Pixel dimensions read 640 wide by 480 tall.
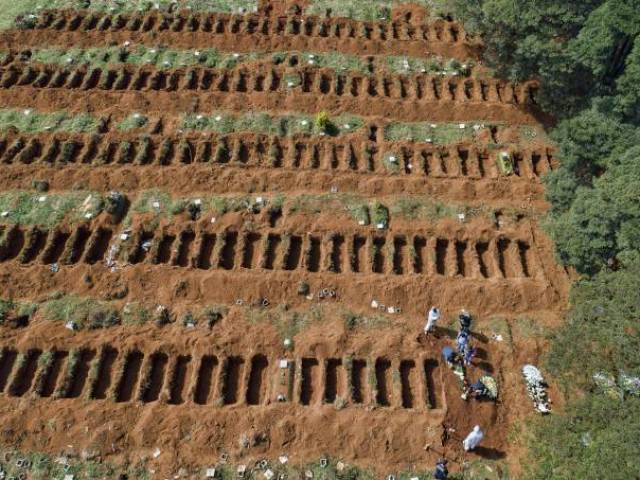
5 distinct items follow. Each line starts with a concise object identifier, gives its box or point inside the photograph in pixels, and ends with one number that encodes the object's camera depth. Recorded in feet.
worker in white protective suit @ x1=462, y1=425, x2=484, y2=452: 42.77
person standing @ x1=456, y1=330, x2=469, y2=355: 49.03
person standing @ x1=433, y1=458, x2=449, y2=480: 41.83
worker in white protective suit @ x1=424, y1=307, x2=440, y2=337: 49.44
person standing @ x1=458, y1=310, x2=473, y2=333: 49.78
